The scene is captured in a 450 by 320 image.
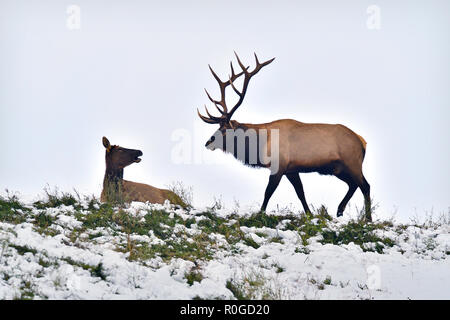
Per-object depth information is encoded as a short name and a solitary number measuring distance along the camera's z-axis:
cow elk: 20.81
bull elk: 19.58
